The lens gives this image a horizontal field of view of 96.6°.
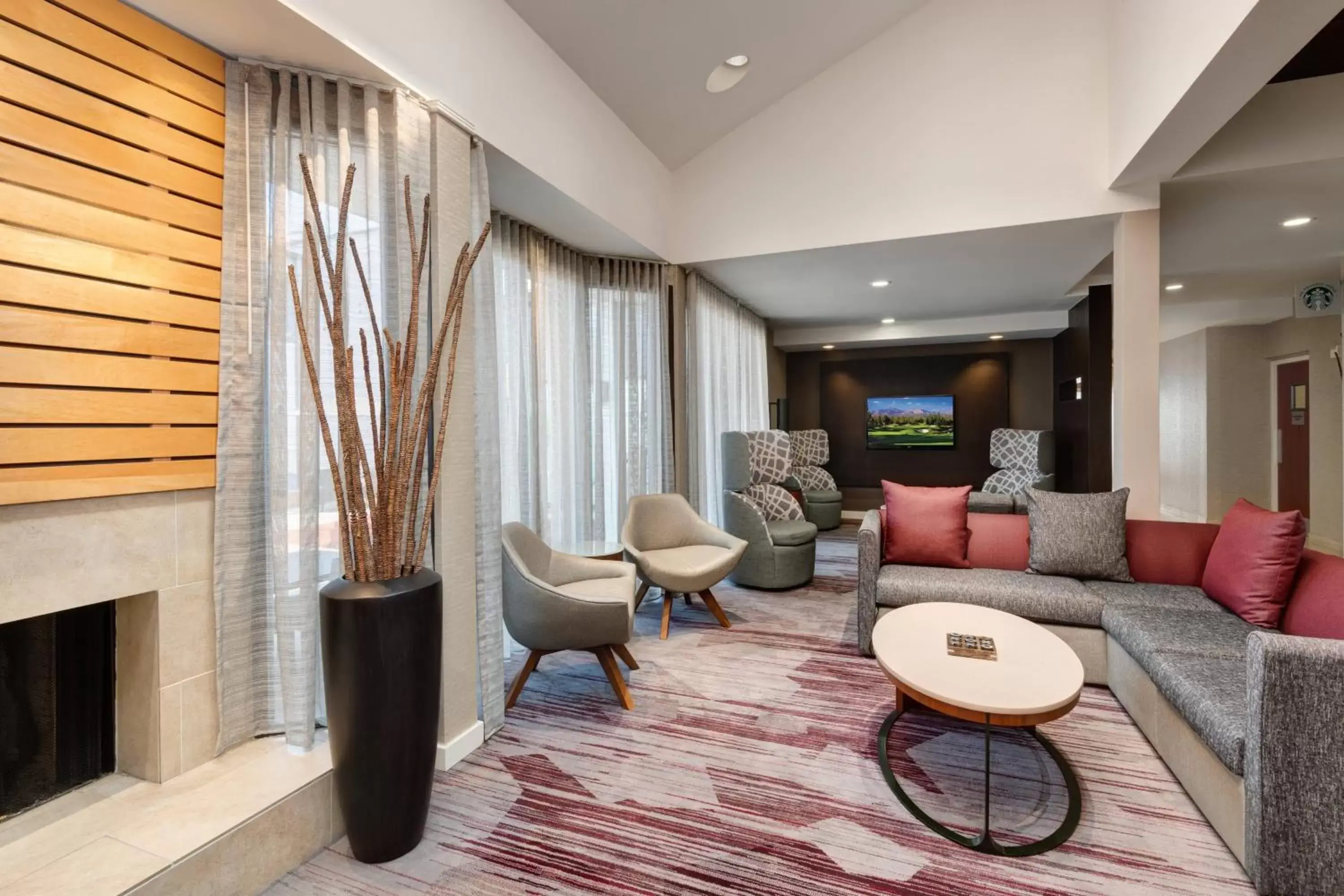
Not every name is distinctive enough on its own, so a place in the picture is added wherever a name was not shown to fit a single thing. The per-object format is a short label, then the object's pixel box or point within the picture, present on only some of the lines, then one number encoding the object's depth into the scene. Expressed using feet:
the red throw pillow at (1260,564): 7.94
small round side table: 11.16
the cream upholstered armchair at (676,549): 11.52
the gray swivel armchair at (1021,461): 22.09
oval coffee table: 5.83
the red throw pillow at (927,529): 11.44
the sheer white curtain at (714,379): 16.52
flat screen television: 26.35
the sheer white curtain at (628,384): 14.03
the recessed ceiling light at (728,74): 12.21
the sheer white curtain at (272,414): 6.55
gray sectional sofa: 5.11
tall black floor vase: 5.60
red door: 21.20
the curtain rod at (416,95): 6.71
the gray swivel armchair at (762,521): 15.26
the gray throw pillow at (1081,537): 10.33
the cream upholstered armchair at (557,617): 8.59
